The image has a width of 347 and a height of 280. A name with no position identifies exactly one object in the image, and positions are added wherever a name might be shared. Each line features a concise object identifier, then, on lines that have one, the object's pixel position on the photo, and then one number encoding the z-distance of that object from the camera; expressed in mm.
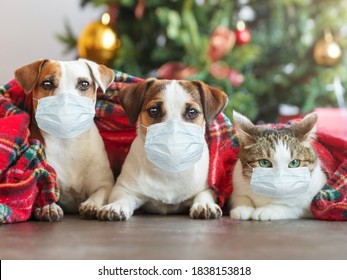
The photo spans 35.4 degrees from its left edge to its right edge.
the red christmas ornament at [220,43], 3678
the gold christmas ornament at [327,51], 3914
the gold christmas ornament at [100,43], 3789
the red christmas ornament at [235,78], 3780
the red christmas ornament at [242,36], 3795
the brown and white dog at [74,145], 1987
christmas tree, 3686
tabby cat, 1888
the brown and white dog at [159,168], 1921
